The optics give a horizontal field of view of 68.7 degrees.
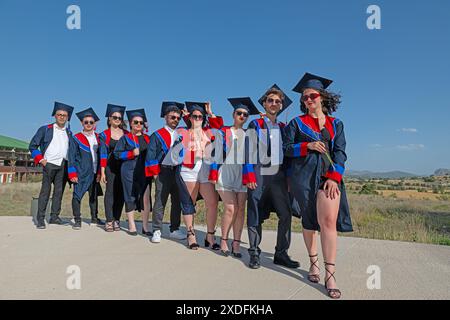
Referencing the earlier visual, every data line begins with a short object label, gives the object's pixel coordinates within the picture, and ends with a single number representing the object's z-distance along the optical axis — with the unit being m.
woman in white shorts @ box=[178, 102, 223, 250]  4.91
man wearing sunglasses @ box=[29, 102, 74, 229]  6.43
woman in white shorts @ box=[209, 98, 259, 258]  4.45
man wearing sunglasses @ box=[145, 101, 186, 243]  5.50
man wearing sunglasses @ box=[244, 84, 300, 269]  4.05
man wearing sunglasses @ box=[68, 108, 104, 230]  6.38
